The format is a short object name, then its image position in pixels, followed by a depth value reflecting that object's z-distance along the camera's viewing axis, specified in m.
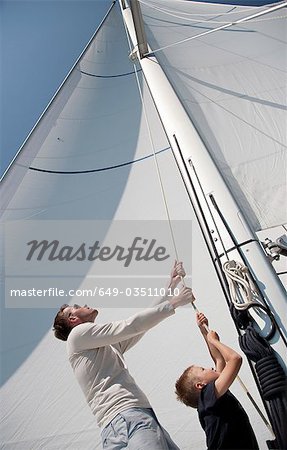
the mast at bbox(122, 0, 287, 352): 1.07
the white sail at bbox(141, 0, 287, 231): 1.66
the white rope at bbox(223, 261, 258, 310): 1.01
